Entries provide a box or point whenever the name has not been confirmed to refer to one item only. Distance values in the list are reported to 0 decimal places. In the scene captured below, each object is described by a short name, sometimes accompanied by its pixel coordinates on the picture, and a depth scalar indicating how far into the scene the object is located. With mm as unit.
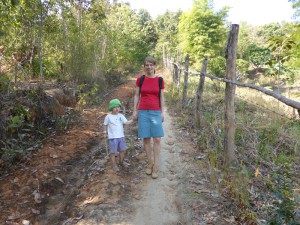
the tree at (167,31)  31409
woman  3777
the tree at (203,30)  24469
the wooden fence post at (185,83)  8059
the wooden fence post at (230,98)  3568
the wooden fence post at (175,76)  11792
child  4113
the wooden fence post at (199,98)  5836
